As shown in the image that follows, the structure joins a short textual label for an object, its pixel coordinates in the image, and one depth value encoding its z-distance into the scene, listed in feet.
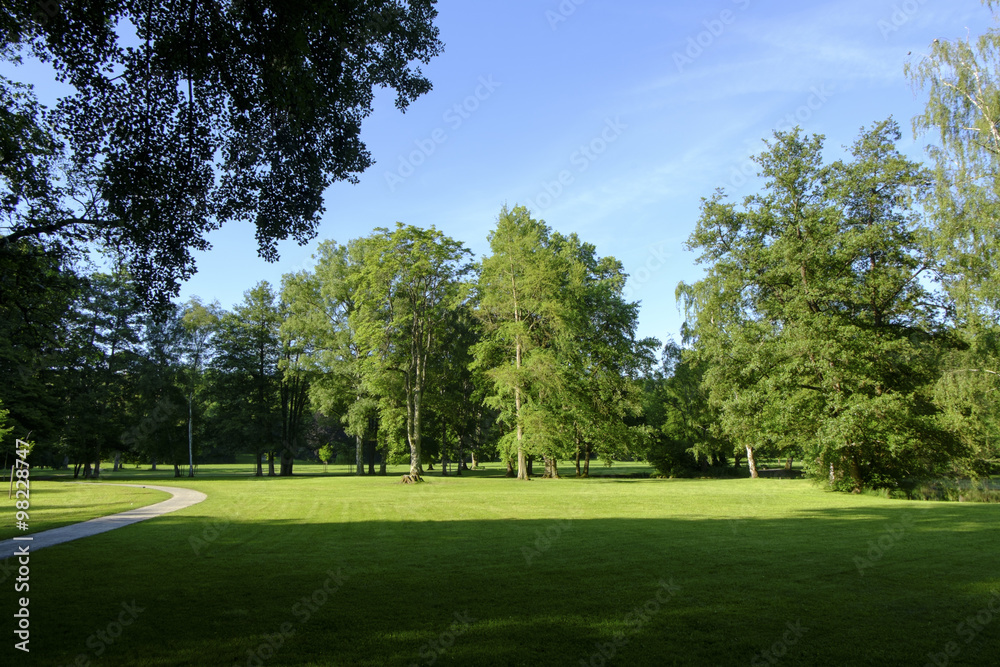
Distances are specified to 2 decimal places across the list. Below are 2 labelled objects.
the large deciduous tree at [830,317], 76.38
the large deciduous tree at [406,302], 103.81
